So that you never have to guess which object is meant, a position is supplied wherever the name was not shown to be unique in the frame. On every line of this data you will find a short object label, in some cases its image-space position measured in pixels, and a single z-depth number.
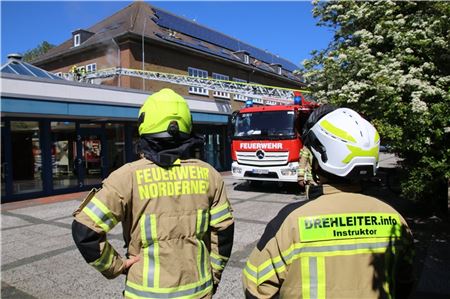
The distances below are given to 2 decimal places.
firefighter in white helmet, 1.53
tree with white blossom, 6.19
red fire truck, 11.67
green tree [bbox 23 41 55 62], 56.29
